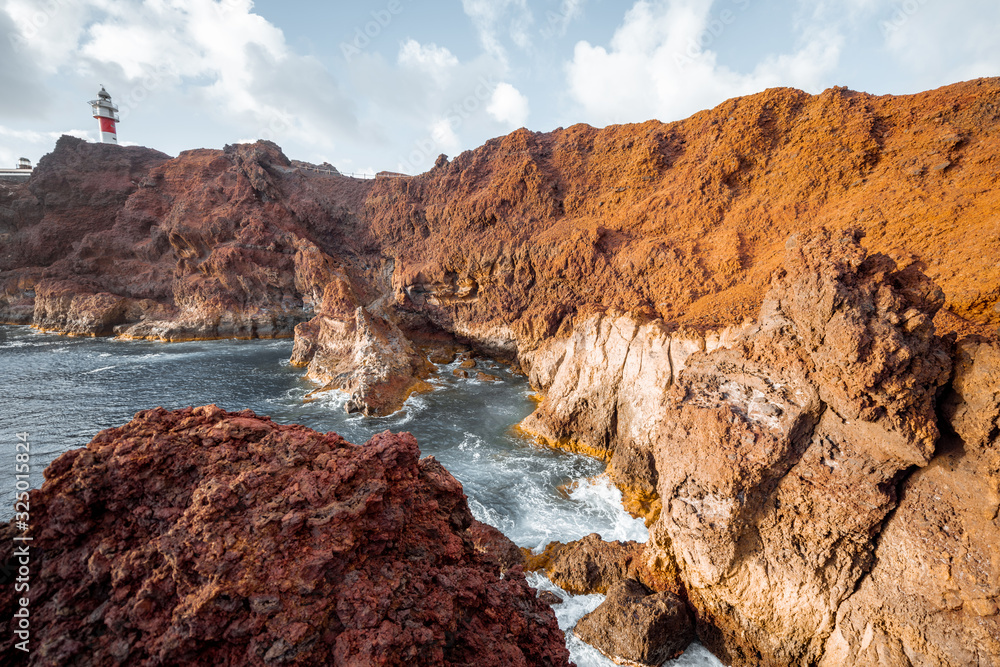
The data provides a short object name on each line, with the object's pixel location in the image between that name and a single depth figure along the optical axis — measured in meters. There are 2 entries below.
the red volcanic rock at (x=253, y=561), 3.37
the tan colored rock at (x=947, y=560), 6.08
